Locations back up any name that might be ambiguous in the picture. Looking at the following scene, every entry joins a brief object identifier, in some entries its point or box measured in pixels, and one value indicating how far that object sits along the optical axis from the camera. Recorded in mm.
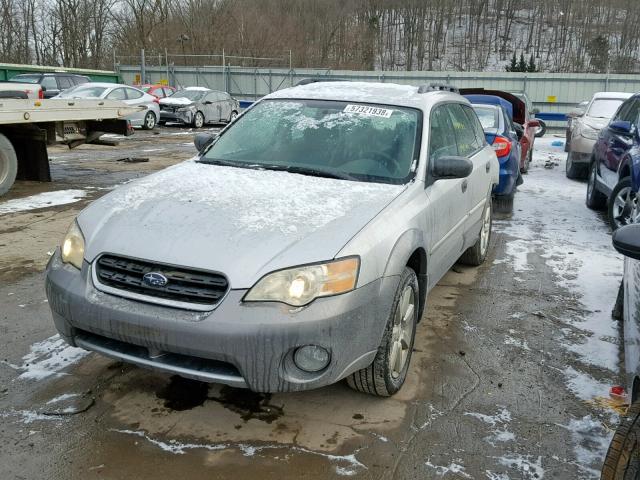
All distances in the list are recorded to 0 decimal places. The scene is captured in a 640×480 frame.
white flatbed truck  8223
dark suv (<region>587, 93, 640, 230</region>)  6531
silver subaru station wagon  2623
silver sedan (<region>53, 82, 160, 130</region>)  18188
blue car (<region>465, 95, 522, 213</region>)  8188
